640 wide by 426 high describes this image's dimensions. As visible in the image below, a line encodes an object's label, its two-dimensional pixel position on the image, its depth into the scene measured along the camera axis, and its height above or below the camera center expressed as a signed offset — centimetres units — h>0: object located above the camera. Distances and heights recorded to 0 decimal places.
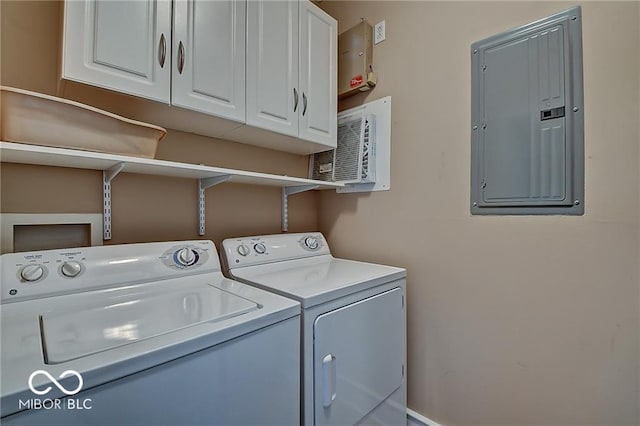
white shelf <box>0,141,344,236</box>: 95 +19
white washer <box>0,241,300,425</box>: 59 -30
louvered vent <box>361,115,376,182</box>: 183 +40
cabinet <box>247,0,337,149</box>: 148 +79
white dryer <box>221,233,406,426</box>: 109 -45
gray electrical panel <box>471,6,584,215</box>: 121 +42
